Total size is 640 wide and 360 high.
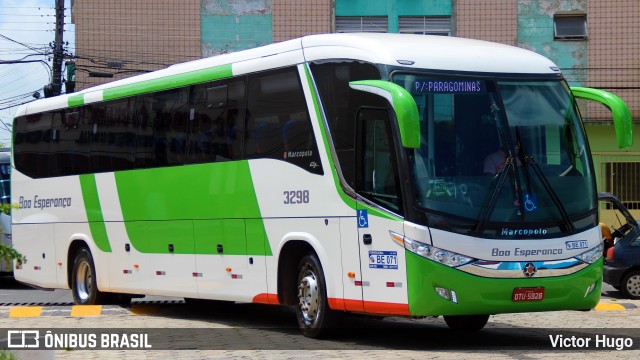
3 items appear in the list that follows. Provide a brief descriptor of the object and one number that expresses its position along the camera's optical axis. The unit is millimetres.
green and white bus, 12195
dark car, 21609
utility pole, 39047
